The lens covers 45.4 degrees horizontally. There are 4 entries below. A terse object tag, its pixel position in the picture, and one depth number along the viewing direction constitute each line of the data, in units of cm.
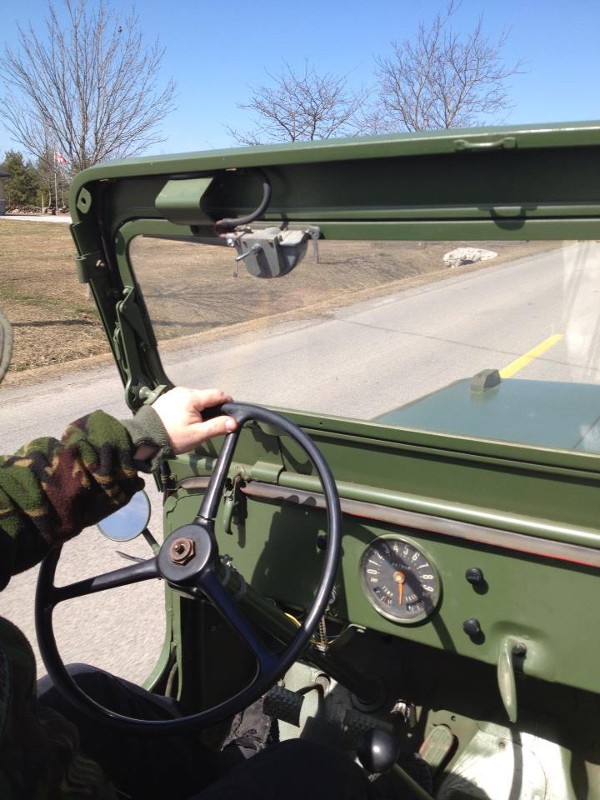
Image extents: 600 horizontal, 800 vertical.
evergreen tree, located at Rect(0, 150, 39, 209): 3944
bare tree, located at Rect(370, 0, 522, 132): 1864
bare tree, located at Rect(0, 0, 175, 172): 1252
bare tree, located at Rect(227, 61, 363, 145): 1683
